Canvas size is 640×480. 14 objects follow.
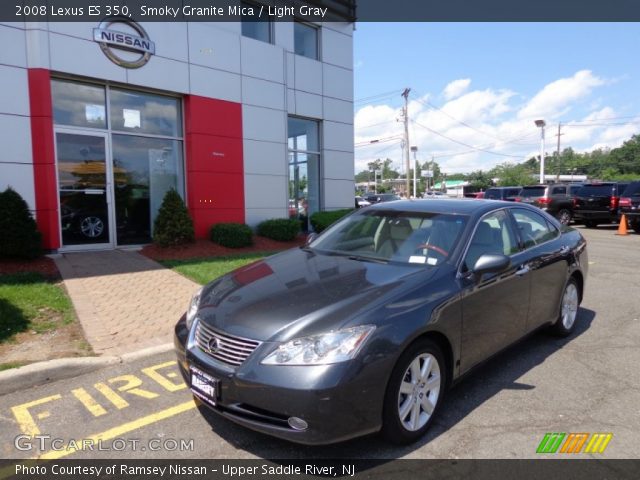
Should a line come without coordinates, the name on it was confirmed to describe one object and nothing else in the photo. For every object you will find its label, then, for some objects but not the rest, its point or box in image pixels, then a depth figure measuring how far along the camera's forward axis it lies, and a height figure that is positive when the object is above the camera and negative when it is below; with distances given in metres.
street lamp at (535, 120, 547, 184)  39.94 +5.79
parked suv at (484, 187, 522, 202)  24.36 +0.00
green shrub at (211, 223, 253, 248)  10.83 -0.94
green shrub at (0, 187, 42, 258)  7.80 -0.56
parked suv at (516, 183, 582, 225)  20.08 -0.32
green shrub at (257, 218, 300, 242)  12.08 -0.91
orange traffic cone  16.75 -1.26
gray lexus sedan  2.63 -0.83
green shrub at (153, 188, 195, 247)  9.79 -0.58
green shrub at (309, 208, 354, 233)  13.32 -0.72
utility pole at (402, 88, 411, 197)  42.84 +6.34
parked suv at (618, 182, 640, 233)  16.80 -0.48
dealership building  9.02 +1.75
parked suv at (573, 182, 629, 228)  18.84 -0.44
